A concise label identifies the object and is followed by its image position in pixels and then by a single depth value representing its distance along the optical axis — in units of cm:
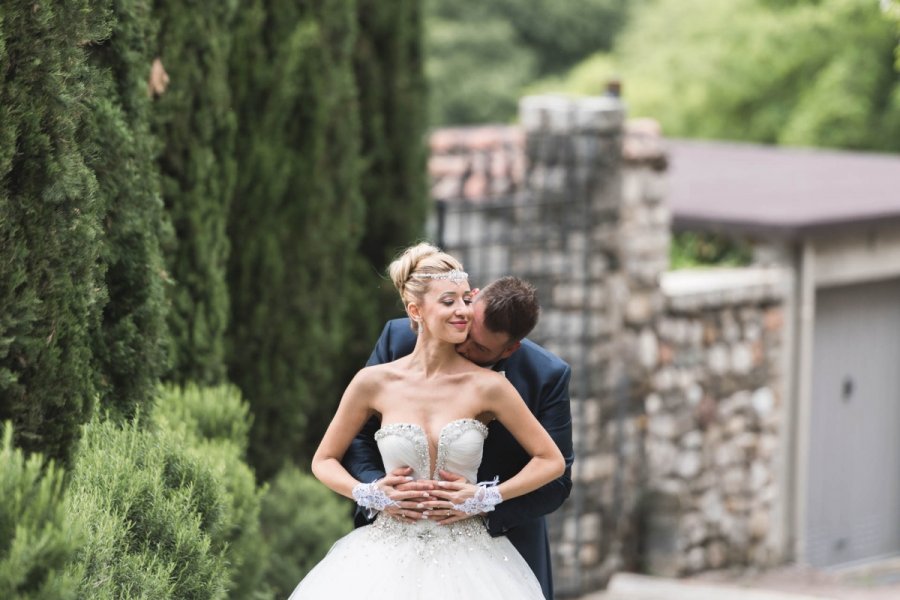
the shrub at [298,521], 1252
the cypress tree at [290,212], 1242
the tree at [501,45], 5448
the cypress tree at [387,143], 1509
